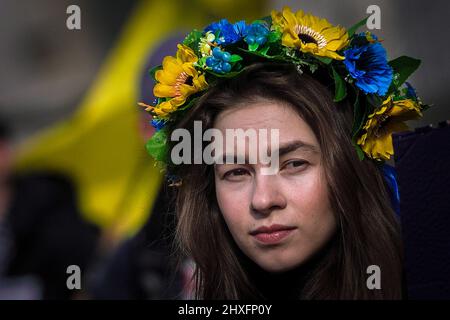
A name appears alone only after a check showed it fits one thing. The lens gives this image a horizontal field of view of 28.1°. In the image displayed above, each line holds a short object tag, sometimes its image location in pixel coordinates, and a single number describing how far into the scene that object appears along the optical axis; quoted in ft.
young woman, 8.04
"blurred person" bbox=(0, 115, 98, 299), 15.35
